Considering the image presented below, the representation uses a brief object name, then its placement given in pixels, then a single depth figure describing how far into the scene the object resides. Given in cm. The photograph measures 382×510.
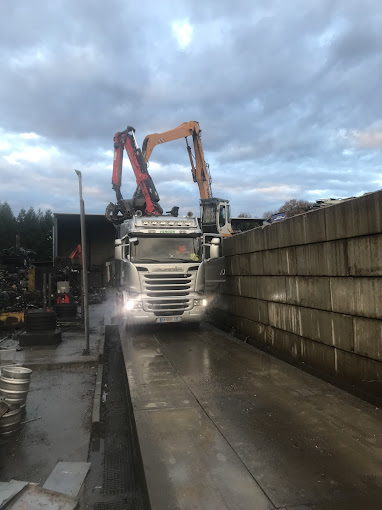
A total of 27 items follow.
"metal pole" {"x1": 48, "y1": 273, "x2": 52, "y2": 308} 1289
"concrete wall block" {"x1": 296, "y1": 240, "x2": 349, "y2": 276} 541
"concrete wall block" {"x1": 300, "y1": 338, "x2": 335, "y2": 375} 573
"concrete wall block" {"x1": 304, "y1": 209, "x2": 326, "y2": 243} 584
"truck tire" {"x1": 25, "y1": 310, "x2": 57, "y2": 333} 939
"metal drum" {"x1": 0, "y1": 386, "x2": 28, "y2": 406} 469
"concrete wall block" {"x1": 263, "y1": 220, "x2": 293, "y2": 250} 706
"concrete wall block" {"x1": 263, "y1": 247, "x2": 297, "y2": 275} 685
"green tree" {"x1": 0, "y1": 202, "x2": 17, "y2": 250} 6848
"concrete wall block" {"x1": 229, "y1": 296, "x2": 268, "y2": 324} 823
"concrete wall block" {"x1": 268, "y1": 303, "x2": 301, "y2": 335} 677
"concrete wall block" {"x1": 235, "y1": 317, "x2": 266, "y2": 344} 834
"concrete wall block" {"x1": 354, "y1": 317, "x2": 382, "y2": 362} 470
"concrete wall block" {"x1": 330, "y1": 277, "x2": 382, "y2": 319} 473
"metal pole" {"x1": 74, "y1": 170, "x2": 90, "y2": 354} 842
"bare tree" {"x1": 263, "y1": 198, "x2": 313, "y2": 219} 4841
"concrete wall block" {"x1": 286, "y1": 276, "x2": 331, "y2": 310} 584
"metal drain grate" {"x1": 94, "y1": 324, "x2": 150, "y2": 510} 349
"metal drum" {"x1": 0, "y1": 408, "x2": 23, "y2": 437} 454
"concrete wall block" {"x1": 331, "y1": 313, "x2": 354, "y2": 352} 525
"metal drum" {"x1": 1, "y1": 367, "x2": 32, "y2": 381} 470
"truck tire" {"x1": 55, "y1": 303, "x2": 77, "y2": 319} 1293
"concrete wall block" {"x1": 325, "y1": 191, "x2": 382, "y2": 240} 466
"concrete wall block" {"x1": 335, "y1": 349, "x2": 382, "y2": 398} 477
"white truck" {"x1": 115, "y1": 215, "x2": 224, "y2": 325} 962
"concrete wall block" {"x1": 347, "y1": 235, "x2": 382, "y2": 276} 467
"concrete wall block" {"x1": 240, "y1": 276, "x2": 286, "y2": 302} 736
